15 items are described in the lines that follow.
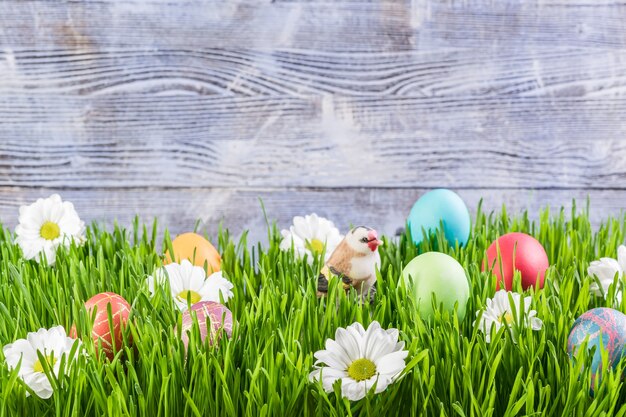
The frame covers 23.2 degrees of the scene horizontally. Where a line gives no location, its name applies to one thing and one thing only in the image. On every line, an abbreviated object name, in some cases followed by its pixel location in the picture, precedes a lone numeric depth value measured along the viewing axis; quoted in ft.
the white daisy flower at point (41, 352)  3.00
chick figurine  3.40
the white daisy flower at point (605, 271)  3.45
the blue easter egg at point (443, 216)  3.73
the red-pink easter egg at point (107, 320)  3.16
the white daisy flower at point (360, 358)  2.97
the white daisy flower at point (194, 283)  3.40
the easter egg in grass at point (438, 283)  3.28
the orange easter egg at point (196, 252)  3.67
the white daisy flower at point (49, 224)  3.76
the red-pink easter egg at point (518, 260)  3.54
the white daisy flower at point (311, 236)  3.76
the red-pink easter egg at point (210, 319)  3.13
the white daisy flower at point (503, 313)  3.15
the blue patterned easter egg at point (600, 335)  3.06
